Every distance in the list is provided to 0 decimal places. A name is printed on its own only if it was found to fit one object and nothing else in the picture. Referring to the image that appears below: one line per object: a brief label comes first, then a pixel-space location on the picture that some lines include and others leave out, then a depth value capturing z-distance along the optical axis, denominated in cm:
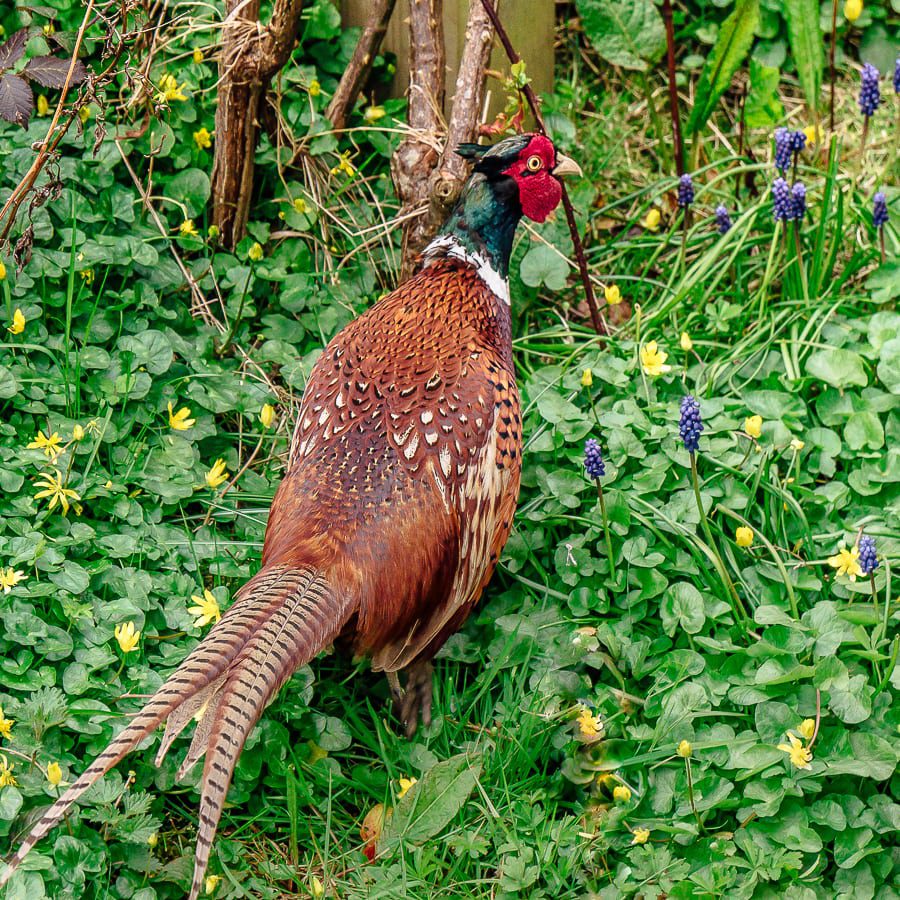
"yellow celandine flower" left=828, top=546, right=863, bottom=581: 577
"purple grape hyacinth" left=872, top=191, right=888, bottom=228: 754
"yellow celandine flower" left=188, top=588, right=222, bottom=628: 580
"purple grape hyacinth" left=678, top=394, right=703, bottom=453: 568
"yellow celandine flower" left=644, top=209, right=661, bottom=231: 807
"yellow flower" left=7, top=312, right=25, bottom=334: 661
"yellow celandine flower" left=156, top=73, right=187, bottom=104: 741
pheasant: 487
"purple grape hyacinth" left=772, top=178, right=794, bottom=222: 740
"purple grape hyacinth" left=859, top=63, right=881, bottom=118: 784
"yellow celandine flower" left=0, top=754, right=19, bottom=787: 511
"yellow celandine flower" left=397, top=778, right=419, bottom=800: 570
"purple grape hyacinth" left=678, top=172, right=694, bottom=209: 770
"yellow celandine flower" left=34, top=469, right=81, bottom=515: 607
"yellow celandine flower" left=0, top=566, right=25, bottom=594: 564
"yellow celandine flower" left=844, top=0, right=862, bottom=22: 800
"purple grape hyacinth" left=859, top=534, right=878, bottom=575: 566
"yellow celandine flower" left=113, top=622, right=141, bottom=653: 551
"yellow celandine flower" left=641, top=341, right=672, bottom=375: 683
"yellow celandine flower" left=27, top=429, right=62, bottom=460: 618
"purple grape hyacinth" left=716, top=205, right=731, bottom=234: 803
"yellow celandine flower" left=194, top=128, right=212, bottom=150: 770
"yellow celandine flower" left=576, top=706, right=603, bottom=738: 555
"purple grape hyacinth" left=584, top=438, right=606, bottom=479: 584
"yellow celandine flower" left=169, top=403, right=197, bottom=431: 659
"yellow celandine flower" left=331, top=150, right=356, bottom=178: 776
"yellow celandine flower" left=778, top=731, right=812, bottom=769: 516
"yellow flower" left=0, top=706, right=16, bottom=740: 527
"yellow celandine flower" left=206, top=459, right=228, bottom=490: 642
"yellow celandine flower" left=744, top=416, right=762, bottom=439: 608
